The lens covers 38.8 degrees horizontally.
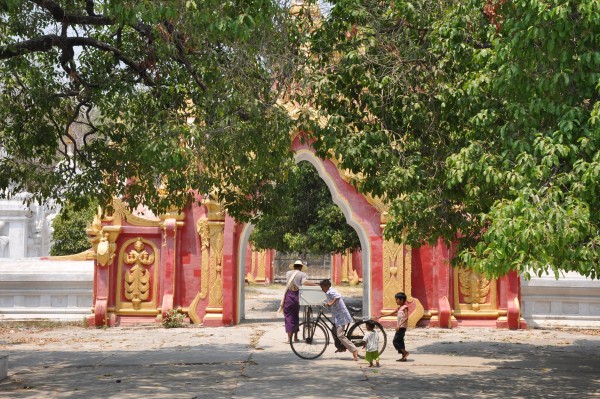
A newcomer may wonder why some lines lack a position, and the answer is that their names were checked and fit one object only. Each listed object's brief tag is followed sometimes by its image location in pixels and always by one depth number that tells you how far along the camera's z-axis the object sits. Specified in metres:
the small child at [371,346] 12.48
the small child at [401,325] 13.36
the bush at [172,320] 18.97
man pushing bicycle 13.39
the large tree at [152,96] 9.85
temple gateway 19.05
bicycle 13.48
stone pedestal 29.30
